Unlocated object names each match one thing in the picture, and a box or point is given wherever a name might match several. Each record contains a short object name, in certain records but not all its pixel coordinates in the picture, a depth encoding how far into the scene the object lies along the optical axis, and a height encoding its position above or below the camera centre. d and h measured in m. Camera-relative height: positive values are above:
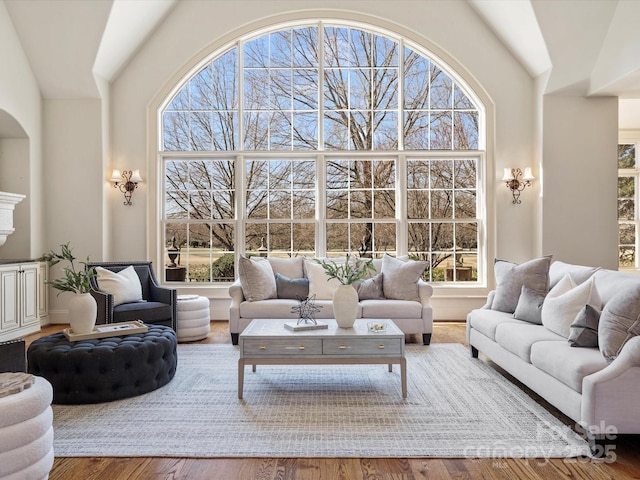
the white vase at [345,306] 3.90 -0.55
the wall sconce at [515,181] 6.52 +0.75
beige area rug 2.70 -1.17
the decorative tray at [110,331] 3.67 -0.71
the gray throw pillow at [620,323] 2.74 -0.50
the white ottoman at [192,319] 5.43 -0.91
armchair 4.72 -0.67
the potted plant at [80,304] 3.71 -0.49
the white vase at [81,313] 3.71 -0.56
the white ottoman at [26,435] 2.03 -0.84
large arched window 6.81 +1.29
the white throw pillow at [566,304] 3.33 -0.48
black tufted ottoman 3.34 -0.89
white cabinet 5.38 -0.68
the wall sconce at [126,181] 6.52 +0.81
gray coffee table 3.55 -0.82
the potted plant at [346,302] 3.90 -0.52
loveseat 5.23 -0.61
